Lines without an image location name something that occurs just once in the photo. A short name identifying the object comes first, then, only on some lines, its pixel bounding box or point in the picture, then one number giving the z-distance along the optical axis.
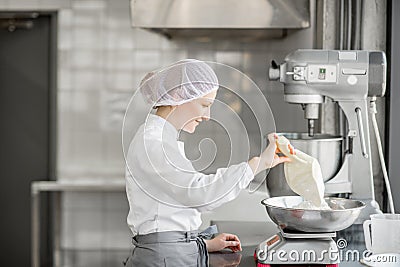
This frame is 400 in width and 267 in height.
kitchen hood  5.20
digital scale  3.54
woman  3.62
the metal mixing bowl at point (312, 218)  3.54
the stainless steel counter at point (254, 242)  3.67
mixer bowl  4.04
